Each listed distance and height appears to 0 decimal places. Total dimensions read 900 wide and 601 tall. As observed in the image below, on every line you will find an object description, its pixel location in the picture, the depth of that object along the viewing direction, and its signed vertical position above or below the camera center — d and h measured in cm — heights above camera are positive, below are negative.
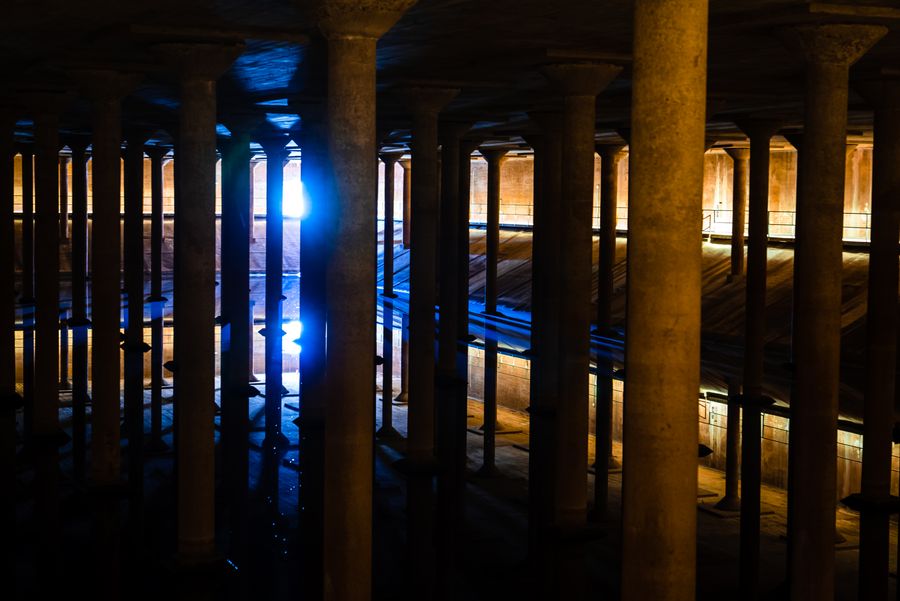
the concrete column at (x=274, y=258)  2488 -90
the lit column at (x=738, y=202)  2928 +51
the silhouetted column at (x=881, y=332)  1500 -151
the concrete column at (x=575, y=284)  1390 -81
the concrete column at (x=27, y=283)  2459 -199
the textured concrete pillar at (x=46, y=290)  1766 -115
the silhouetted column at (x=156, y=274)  2670 -172
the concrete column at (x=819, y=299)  1098 -80
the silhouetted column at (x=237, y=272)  2155 -111
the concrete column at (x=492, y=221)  3158 -2
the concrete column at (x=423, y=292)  1647 -109
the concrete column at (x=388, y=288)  2217 -234
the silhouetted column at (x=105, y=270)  1438 -67
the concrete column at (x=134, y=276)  2184 -143
